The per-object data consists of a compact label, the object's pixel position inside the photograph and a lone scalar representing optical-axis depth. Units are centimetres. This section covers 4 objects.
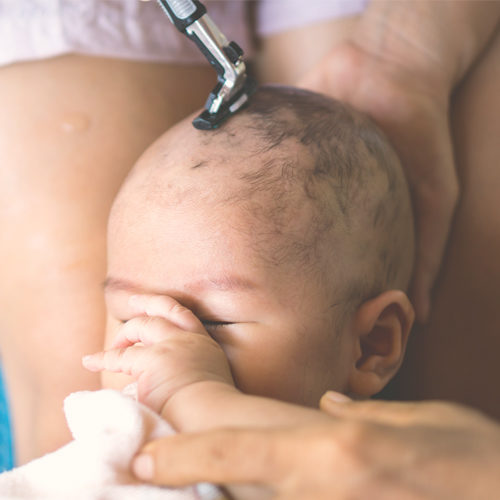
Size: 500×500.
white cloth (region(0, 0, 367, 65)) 53
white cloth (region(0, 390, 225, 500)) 37
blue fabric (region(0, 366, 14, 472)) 55
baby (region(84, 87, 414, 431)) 42
